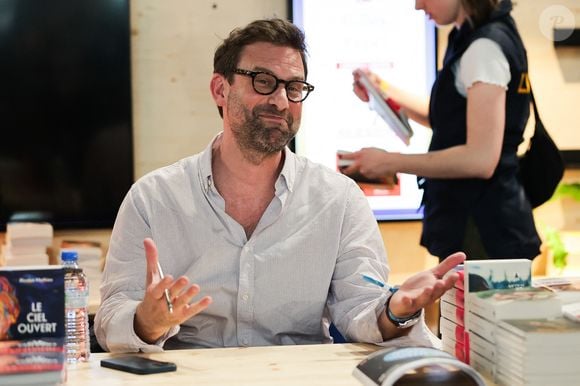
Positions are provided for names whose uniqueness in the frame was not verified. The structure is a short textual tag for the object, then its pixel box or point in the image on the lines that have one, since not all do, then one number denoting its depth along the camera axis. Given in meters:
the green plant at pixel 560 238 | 3.87
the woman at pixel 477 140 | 2.62
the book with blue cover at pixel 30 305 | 1.57
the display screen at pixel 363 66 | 3.90
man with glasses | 2.13
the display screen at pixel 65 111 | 3.69
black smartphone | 1.63
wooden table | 1.57
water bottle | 1.76
